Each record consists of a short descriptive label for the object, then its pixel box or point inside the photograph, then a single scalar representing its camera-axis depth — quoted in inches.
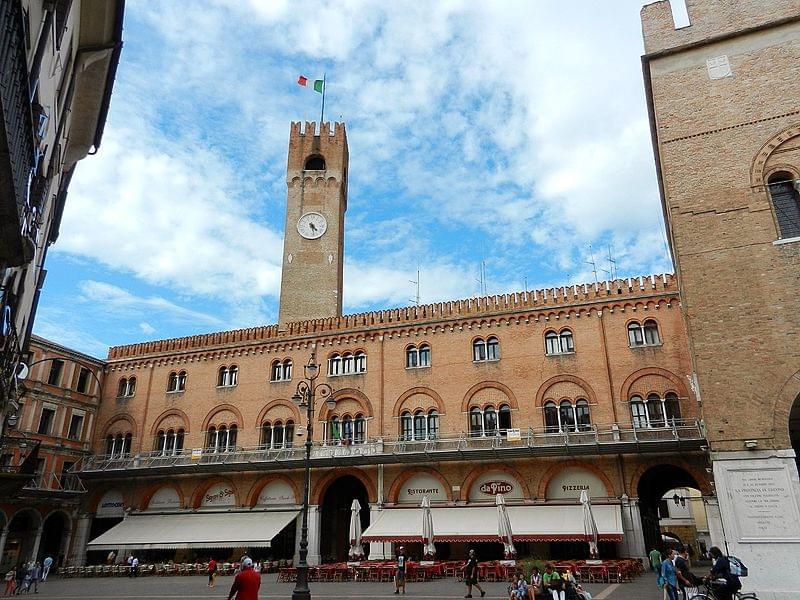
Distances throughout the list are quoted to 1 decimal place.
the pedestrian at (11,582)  743.7
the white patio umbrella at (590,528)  718.0
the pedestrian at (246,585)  278.1
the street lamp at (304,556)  453.7
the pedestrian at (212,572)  750.5
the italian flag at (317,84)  1585.9
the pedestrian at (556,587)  392.8
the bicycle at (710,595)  363.6
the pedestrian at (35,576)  760.3
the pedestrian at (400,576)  606.9
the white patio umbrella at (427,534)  772.6
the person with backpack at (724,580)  356.9
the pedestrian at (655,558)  670.4
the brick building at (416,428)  840.3
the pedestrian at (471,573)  555.2
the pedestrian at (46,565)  900.0
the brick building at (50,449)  1010.1
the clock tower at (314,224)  1318.9
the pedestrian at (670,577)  431.2
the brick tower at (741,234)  435.5
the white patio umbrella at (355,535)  820.6
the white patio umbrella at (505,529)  747.4
